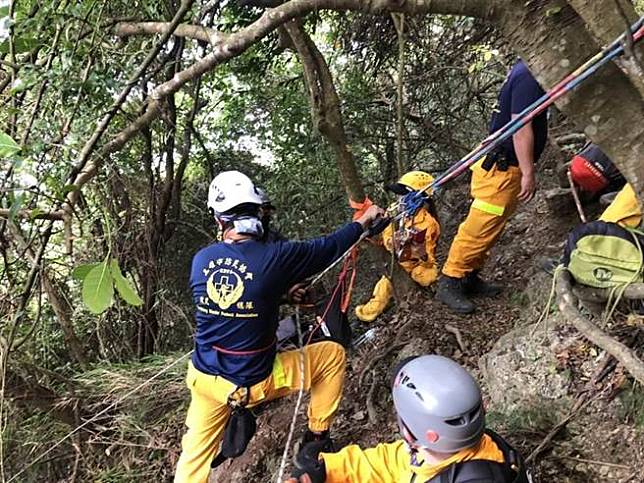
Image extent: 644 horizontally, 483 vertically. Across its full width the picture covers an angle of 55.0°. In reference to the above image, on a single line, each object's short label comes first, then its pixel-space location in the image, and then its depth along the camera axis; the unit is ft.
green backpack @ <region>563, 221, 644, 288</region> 7.77
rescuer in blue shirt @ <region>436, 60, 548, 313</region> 11.18
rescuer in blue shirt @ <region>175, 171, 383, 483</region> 10.11
